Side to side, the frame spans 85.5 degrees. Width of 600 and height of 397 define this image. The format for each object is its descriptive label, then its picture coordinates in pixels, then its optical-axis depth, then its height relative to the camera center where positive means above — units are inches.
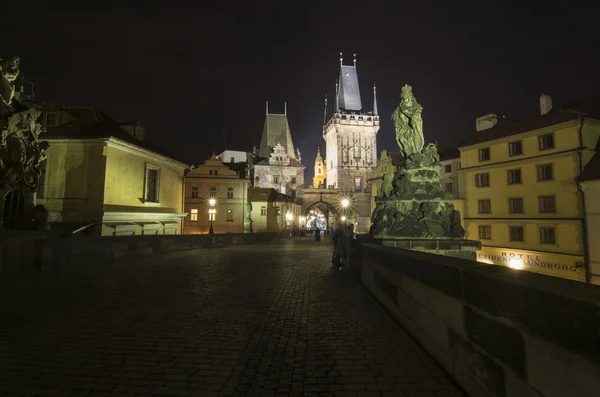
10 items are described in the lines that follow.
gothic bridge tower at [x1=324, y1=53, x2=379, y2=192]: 3068.4 +822.0
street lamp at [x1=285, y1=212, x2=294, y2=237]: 2127.7 +39.7
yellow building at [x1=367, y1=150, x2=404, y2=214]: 1963.6 +362.7
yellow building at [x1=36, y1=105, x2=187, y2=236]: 836.0 +126.6
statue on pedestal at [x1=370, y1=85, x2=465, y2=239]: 375.6 +24.5
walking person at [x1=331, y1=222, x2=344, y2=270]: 492.4 -33.0
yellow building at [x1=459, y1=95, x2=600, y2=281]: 962.7 +123.8
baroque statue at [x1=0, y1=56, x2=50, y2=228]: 477.7 +126.6
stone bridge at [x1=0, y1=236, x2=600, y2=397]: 89.4 -67.3
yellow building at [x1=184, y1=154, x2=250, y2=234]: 1665.8 +111.1
